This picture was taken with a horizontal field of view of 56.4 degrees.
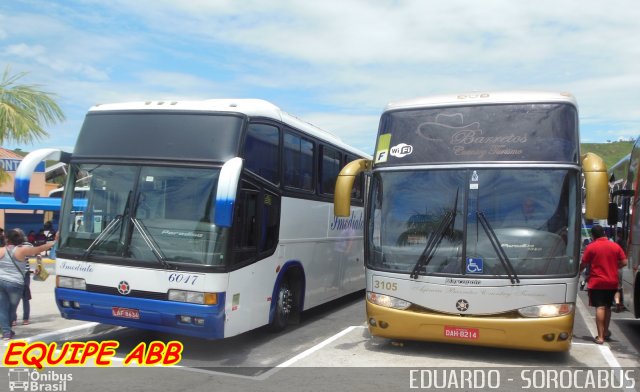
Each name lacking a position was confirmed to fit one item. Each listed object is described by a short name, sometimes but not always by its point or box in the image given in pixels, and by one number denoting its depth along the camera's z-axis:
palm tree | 10.14
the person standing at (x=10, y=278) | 8.12
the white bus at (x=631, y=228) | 9.26
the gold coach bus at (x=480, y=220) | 7.21
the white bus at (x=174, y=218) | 7.14
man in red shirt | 8.55
